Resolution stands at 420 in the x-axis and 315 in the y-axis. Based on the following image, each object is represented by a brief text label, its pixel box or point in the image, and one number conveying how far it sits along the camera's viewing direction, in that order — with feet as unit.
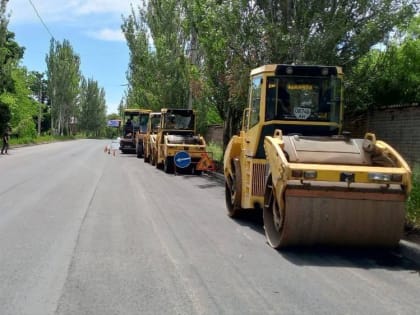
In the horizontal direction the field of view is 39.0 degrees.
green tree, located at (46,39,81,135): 259.80
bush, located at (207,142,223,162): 94.06
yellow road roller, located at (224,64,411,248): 25.31
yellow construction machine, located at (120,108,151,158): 131.57
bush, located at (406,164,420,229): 30.71
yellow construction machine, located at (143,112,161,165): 93.66
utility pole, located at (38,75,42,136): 241.61
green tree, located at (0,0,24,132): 136.83
